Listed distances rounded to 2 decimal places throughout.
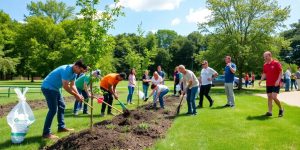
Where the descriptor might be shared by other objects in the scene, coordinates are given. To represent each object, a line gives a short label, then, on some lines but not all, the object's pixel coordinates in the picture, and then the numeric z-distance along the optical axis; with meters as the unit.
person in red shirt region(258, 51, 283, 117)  11.07
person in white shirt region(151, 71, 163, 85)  15.84
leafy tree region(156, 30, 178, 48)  117.69
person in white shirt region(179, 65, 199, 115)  12.40
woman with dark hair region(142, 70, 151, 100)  19.89
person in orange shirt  12.16
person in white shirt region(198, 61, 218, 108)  15.17
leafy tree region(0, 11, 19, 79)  60.17
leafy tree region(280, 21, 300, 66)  82.31
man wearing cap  12.45
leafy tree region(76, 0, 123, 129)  8.23
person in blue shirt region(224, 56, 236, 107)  14.15
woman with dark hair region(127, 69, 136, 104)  17.44
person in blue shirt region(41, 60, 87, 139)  8.06
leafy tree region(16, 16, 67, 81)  55.94
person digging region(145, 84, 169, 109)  13.83
